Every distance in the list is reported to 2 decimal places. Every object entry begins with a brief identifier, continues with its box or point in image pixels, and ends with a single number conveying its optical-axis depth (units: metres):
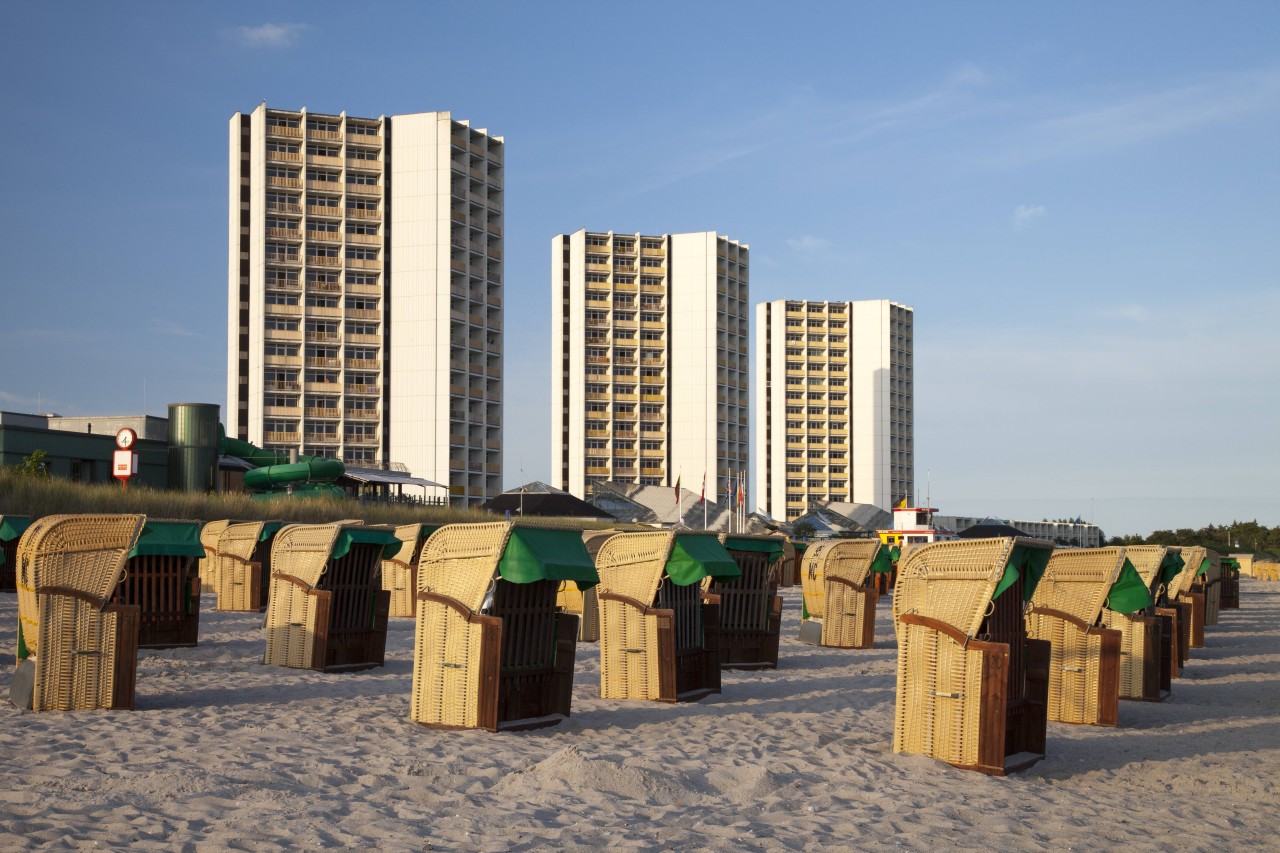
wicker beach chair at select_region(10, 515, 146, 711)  10.05
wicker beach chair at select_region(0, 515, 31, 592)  20.27
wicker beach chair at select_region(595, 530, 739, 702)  12.29
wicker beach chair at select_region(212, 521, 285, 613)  22.45
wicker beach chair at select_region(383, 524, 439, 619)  22.20
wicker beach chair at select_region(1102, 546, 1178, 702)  14.10
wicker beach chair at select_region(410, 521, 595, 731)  9.92
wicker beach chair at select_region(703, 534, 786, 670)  15.68
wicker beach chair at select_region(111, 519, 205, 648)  15.02
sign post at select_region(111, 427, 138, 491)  34.59
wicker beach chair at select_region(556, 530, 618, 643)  18.69
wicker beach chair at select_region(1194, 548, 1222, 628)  28.20
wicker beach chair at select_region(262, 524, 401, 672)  13.73
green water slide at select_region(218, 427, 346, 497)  56.16
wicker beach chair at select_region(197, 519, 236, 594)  25.61
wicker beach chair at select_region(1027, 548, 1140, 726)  11.85
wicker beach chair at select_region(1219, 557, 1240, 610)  36.00
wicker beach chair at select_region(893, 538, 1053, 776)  8.97
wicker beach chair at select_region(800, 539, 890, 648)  19.41
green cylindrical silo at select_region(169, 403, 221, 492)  51.56
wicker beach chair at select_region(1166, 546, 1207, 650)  20.92
